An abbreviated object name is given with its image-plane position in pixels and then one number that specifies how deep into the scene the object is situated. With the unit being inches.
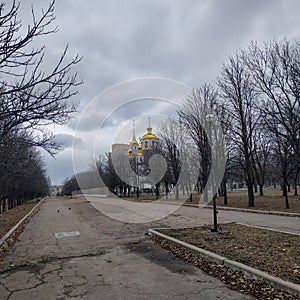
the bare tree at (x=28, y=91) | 279.0
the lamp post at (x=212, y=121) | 446.9
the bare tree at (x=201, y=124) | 1236.5
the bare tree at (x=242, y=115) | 1034.7
